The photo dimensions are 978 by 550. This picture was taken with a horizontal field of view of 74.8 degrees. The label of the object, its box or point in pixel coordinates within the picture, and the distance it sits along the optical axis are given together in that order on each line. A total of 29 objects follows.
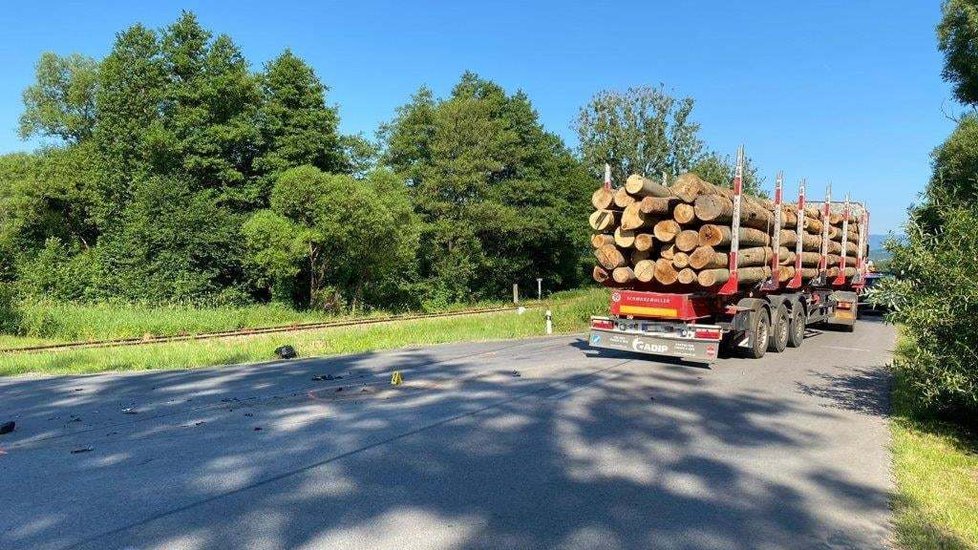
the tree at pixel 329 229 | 25.67
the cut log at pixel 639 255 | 11.73
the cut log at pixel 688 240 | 11.02
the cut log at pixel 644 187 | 11.16
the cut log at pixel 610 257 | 11.95
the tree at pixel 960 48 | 20.31
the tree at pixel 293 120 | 30.88
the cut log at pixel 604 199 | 11.87
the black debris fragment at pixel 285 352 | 13.80
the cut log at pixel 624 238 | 11.74
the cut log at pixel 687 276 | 11.08
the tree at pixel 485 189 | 35.88
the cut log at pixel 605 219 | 11.91
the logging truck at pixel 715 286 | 11.10
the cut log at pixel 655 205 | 11.21
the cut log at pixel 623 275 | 11.88
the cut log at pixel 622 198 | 11.58
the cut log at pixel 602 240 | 12.17
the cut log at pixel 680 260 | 11.12
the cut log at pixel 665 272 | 11.29
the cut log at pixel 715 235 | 10.98
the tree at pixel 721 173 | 38.59
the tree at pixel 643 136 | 47.00
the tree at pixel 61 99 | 42.75
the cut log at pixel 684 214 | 11.05
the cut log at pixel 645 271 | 11.52
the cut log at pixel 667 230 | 11.22
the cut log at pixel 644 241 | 11.52
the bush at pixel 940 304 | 6.59
